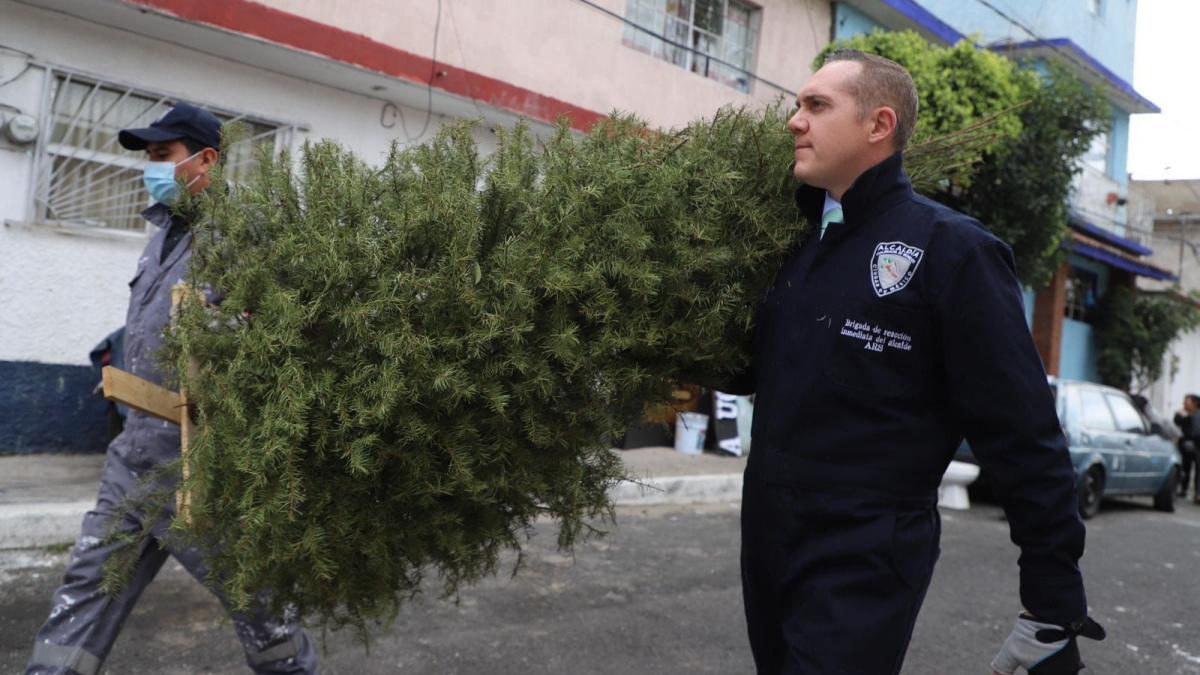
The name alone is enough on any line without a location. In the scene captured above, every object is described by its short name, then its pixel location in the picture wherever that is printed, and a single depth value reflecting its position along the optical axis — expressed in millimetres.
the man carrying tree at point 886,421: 1832
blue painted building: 13586
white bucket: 10195
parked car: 9594
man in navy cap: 2551
